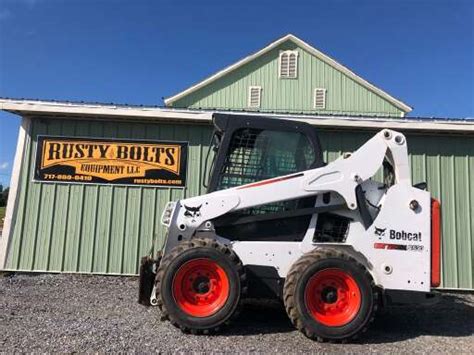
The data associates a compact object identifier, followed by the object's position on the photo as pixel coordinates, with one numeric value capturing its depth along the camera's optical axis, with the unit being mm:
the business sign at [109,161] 8438
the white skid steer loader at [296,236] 5062
